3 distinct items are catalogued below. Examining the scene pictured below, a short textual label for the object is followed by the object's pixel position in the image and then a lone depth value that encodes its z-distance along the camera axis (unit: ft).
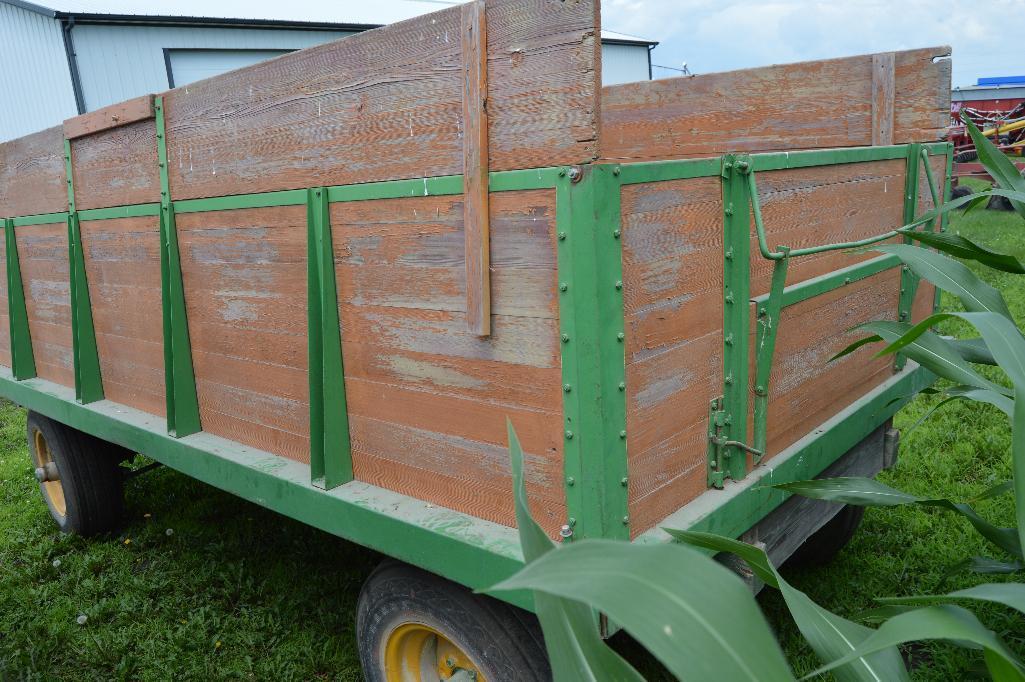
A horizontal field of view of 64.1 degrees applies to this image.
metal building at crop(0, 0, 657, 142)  32.73
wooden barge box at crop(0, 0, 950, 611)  5.38
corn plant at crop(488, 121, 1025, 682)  2.52
